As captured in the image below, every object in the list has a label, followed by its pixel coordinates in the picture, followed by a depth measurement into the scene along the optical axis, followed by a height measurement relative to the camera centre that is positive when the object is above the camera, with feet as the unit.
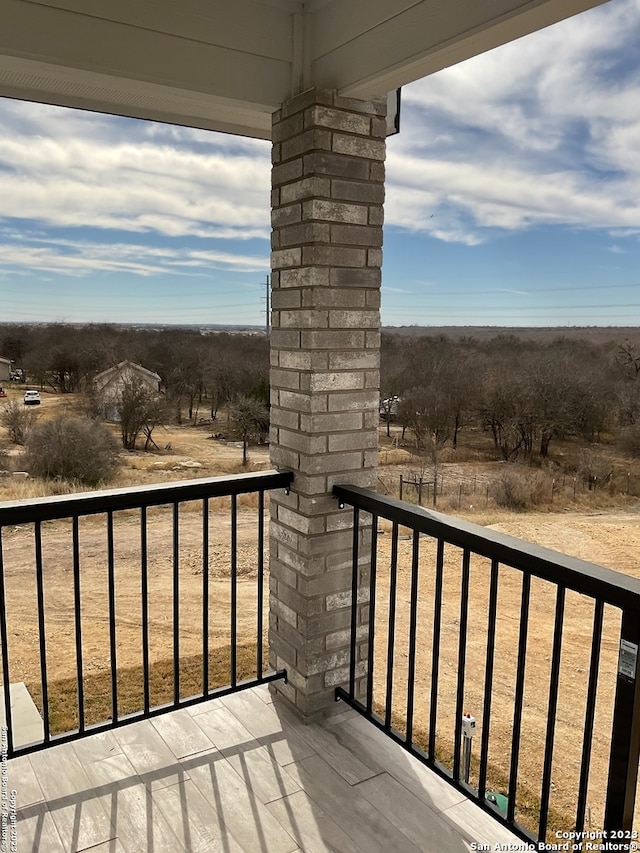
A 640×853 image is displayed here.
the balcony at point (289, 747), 4.49 -4.28
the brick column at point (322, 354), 6.48 -0.13
